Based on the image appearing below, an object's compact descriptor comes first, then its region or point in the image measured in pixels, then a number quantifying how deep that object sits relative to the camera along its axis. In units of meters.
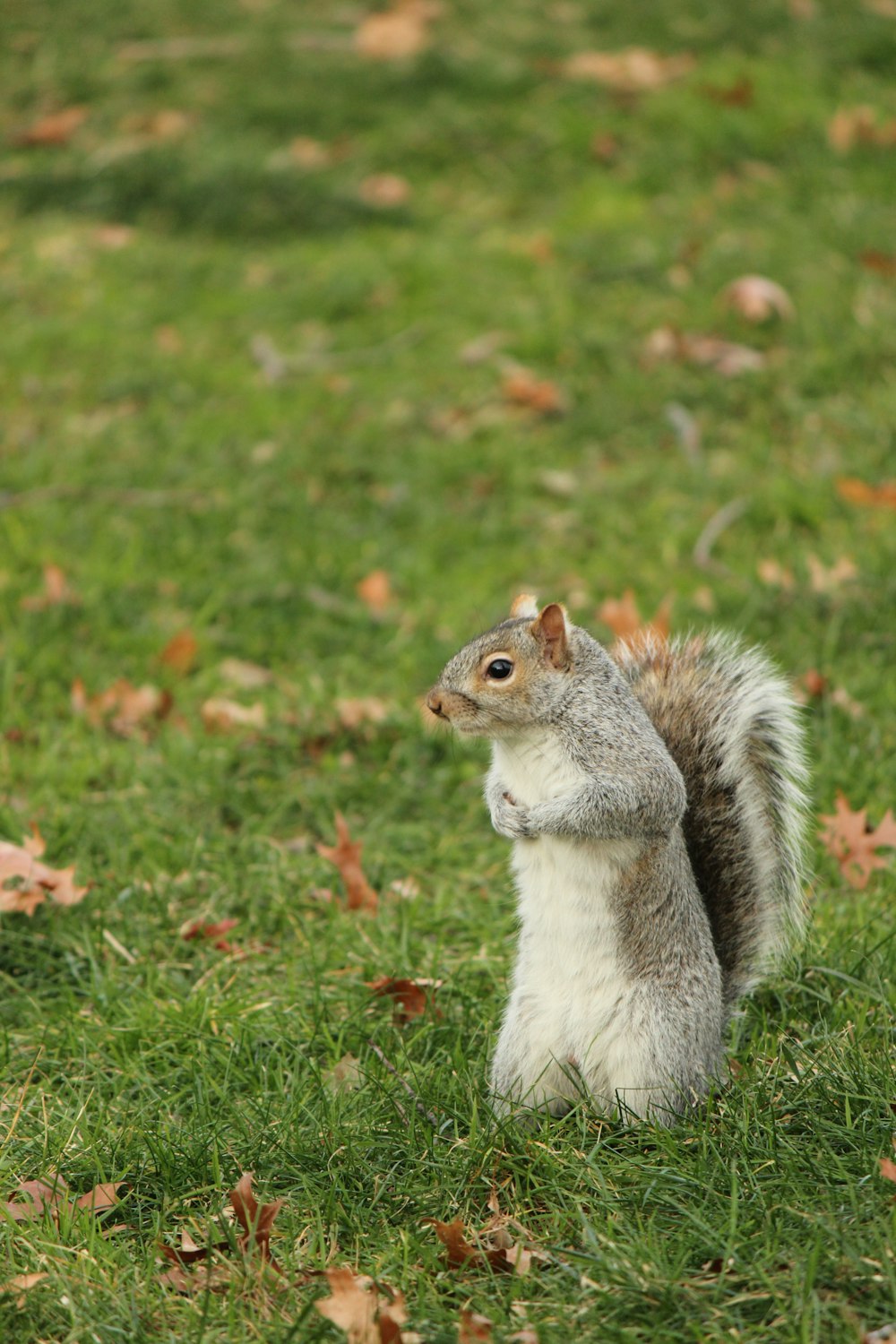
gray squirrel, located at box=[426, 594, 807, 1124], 4.48
